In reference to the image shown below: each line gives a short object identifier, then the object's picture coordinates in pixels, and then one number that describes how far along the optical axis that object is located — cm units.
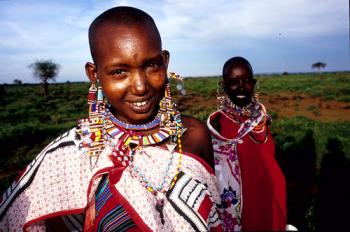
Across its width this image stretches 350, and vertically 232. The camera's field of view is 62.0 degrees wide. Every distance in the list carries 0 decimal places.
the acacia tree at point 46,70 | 5116
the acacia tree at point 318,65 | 9031
